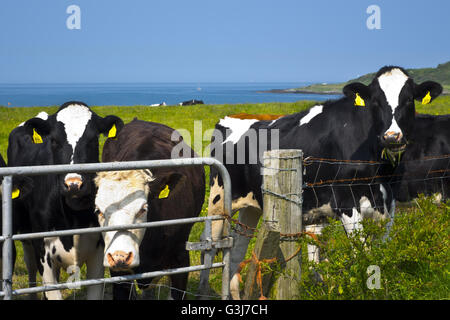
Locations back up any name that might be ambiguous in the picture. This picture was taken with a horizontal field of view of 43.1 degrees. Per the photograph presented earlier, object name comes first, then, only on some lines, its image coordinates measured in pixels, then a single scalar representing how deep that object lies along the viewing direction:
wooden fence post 3.97
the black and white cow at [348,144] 6.00
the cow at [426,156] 7.92
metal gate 3.58
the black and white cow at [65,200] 5.41
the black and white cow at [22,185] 5.20
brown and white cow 4.23
